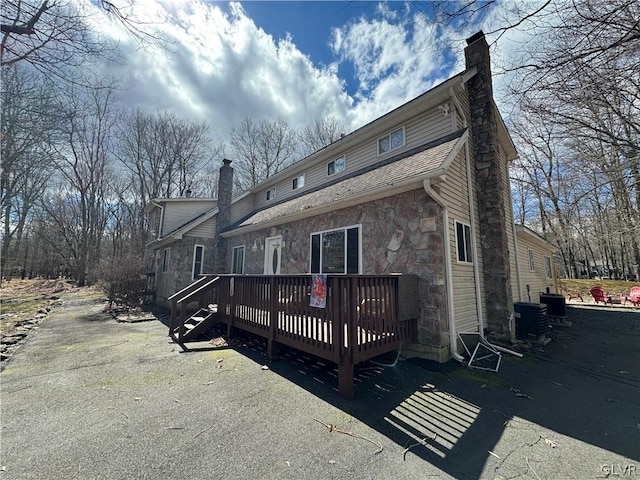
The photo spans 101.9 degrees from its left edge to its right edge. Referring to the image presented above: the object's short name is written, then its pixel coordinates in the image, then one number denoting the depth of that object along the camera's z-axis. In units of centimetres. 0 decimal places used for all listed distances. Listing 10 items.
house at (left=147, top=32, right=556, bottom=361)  522
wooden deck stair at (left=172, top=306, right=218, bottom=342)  652
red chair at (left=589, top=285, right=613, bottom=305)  1355
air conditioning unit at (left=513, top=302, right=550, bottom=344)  674
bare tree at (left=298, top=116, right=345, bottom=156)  2100
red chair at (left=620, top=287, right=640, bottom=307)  1212
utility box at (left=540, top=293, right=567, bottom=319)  925
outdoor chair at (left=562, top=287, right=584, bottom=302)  1728
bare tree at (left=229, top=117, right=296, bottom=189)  2273
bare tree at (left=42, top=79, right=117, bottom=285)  2145
